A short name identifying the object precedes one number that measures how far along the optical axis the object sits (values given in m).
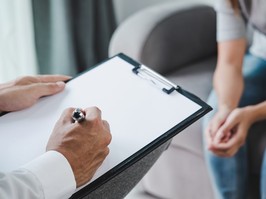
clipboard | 0.74
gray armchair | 1.31
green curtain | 1.66
